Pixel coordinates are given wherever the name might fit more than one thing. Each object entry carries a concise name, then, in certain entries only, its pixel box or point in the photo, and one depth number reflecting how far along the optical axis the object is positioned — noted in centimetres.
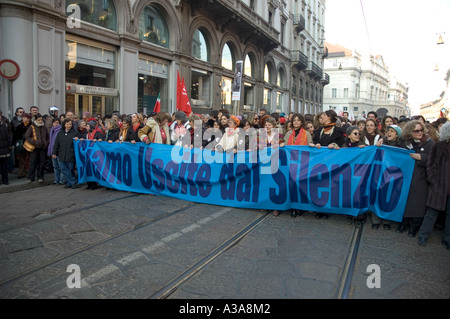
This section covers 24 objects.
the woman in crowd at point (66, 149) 814
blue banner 548
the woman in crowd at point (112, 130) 822
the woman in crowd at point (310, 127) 770
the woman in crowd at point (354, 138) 595
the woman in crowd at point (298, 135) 631
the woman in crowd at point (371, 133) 629
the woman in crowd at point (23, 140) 888
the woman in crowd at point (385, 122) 738
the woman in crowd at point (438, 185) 469
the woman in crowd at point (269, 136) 640
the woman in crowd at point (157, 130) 771
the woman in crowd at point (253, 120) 809
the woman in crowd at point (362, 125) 744
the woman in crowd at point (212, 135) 711
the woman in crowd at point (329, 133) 604
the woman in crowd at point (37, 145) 831
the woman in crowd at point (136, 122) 793
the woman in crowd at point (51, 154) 854
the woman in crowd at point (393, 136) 583
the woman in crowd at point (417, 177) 509
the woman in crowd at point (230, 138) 672
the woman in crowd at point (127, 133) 783
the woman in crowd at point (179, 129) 762
